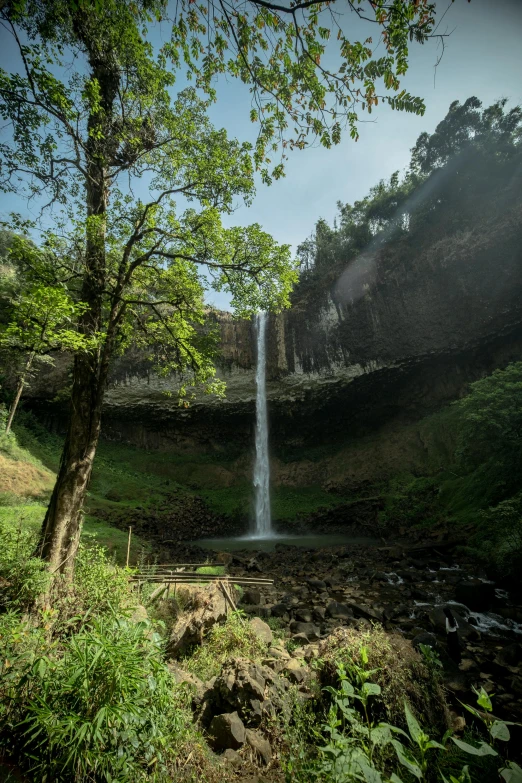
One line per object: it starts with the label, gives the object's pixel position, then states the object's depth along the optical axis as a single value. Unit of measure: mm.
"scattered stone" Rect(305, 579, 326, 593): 8391
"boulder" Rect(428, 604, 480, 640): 5488
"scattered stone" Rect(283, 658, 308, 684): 3523
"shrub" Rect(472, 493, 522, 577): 7746
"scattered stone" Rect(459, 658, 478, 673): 4395
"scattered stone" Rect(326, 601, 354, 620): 6160
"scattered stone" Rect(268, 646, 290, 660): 4143
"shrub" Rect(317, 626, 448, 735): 2832
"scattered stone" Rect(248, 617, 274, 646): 4598
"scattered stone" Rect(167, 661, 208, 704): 3191
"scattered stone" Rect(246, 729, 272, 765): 2623
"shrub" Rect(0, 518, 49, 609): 3854
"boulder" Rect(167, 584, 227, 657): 4418
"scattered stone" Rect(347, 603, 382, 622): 6227
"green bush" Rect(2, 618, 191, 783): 1852
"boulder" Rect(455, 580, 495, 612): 6754
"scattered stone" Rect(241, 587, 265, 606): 6813
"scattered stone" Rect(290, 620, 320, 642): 5270
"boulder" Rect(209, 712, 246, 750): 2656
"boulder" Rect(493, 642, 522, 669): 4523
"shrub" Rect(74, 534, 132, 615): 4012
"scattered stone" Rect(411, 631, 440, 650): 4691
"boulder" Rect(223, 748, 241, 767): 2496
